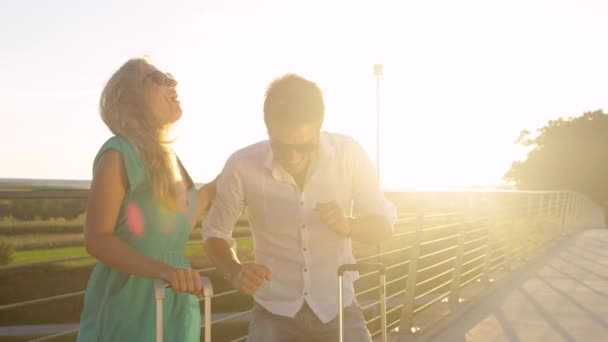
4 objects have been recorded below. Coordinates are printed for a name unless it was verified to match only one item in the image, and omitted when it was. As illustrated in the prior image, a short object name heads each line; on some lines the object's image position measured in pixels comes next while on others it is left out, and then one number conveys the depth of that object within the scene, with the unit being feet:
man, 8.36
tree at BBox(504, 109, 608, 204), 163.63
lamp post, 78.54
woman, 6.48
